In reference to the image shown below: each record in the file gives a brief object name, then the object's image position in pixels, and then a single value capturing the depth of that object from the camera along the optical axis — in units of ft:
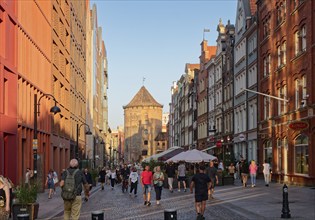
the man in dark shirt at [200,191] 56.54
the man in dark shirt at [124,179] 125.08
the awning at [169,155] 165.48
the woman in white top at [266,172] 117.91
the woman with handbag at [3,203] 46.11
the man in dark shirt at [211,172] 92.93
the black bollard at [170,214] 37.01
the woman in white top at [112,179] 144.13
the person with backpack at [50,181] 102.75
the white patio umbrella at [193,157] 126.00
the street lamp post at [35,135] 92.63
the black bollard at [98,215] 36.63
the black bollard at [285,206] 56.70
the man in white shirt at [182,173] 115.32
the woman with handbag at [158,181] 79.56
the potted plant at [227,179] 128.17
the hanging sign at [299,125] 99.19
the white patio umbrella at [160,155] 172.57
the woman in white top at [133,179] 101.14
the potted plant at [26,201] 56.70
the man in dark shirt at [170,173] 116.37
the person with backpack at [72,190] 43.50
